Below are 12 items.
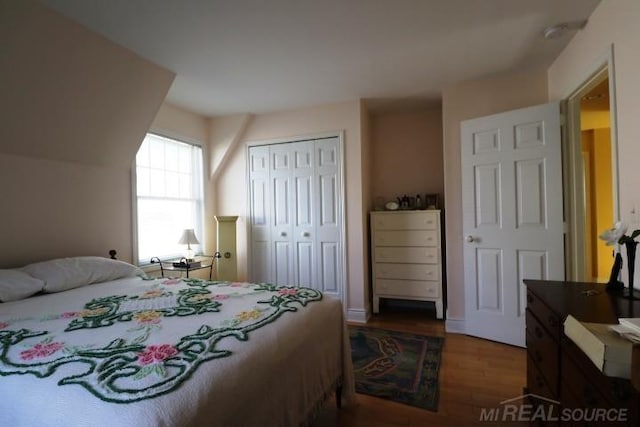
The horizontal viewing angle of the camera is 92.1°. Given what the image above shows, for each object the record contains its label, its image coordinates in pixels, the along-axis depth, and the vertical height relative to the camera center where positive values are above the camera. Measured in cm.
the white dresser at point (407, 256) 334 -46
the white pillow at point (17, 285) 180 -38
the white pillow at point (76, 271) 204 -36
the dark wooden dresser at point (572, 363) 84 -52
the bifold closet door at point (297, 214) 357 +4
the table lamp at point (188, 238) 325 -20
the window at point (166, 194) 321 +29
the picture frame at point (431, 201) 357 +16
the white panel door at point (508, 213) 250 +0
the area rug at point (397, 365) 200 -115
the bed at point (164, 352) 83 -47
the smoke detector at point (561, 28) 206 +126
